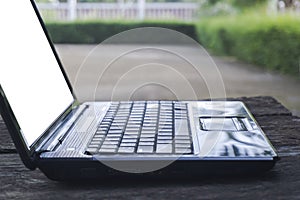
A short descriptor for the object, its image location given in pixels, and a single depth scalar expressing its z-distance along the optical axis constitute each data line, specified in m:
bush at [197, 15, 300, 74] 4.91
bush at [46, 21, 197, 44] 7.35
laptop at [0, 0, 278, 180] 0.45
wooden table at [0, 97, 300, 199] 0.43
